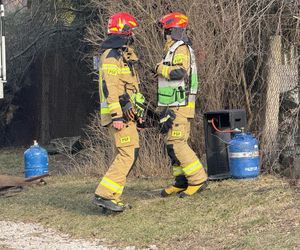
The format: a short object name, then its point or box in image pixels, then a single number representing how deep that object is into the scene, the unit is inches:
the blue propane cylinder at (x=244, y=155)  639.3
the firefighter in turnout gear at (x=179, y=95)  582.8
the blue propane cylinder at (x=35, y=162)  843.0
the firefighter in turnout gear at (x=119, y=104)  551.3
